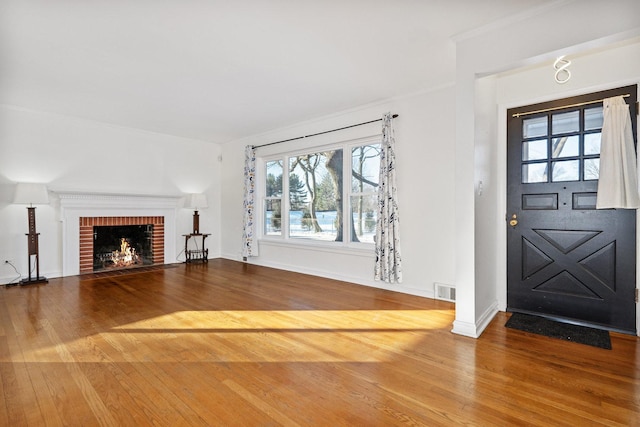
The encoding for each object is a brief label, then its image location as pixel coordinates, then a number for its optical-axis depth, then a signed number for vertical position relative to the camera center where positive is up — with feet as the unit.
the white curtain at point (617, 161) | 8.84 +1.40
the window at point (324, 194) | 15.39 +0.98
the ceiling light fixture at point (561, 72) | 9.58 +4.32
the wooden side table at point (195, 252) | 21.01 -2.60
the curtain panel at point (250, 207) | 20.20 +0.36
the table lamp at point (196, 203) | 20.54 +0.64
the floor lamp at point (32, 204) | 14.33 +0.43
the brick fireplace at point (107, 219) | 16.65 -0.32
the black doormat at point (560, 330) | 8.68 -3.46
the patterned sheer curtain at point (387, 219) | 13.58 -0.30
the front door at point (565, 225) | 9.32 -0.44
